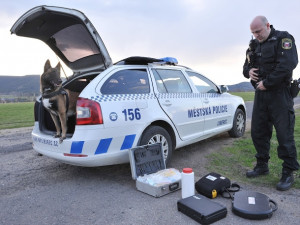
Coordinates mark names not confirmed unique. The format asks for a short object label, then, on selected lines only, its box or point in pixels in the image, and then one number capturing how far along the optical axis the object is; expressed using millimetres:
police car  3061
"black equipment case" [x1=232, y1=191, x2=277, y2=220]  2350
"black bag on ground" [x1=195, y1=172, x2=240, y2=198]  2832
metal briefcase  2967
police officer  2957
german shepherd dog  3369
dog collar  3367
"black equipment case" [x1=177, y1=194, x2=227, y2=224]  2299
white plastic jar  2773
